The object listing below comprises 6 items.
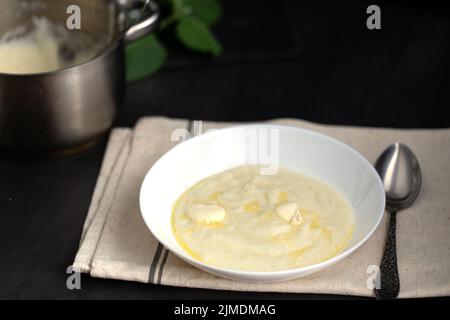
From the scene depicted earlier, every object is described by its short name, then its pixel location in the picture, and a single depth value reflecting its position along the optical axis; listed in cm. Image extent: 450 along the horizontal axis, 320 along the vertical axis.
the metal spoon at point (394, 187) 103
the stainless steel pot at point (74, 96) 119
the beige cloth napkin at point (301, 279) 103
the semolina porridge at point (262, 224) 102
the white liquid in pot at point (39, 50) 141
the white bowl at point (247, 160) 108
